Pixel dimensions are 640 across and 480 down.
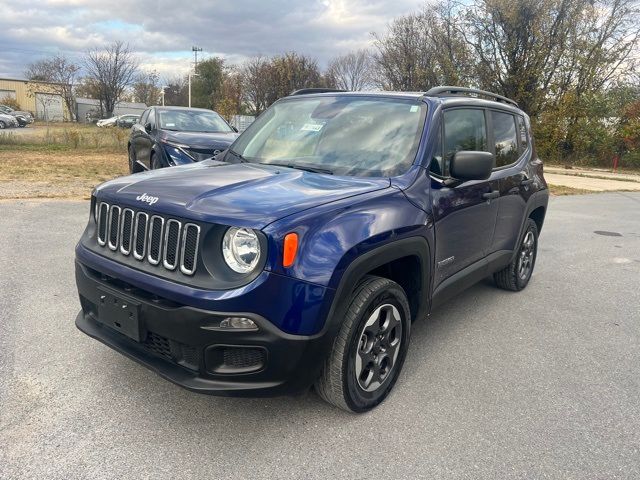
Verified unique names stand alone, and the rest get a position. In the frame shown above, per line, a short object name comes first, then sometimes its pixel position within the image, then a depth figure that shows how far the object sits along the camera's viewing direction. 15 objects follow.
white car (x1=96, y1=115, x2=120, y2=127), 43.82
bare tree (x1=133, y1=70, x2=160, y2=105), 67.25
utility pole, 57.78
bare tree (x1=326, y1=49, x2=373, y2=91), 51.41
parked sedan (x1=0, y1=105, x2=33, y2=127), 41.44
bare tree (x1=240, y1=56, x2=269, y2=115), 38.78
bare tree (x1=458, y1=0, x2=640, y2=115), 25.44
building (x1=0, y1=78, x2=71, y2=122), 45.31
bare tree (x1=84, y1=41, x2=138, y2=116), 48.66
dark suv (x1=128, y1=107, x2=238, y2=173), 8.52
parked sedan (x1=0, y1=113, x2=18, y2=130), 36.94
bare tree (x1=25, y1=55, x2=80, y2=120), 48.53
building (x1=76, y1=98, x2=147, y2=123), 56.04
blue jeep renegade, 2.32
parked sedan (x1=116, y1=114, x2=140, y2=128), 40.34
